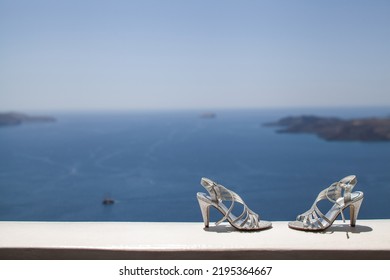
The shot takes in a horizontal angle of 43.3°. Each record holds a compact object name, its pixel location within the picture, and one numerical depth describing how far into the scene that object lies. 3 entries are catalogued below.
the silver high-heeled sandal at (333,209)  2.46
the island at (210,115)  36.16
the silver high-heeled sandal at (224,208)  2.49
